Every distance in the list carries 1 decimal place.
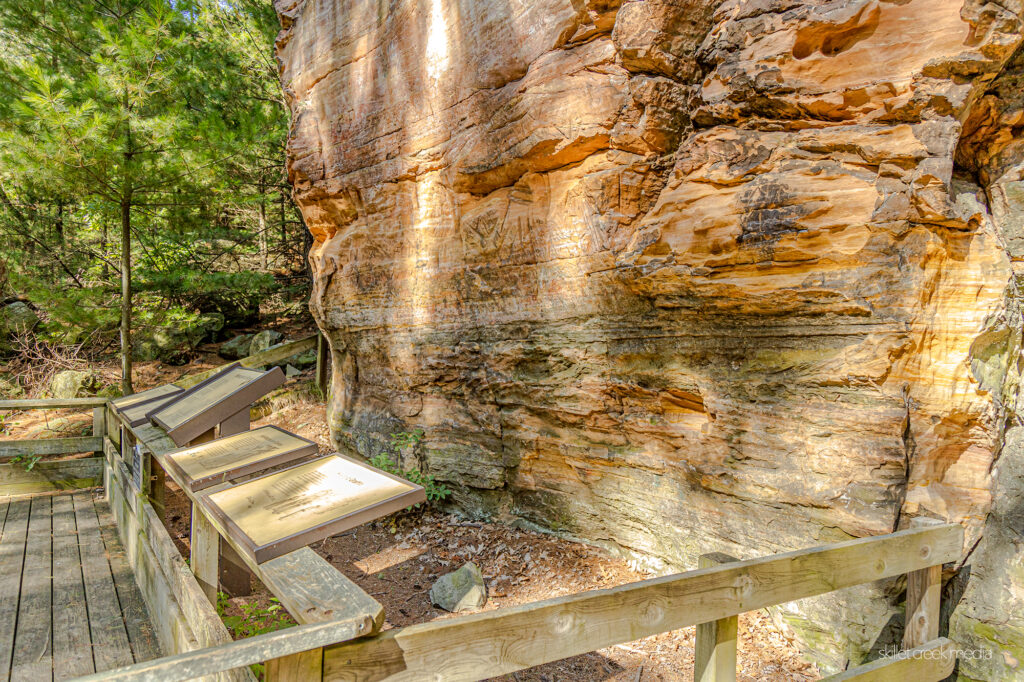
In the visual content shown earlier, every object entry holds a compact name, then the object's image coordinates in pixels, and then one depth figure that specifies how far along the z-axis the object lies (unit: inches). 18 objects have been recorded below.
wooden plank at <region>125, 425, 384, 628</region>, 72.5
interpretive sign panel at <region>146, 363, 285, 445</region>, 165.0
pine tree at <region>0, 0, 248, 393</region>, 305.7
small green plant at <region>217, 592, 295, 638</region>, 151.4
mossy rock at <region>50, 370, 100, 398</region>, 445.1
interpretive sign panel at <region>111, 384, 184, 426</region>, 212.2
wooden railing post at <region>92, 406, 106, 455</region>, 287.0
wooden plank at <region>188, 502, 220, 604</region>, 121.7
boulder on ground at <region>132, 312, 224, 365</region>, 518.9
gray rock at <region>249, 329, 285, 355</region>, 514.9
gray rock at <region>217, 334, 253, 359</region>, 540.7
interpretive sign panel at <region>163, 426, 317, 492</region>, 131.6
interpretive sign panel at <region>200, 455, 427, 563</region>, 91.0
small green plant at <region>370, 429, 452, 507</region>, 260.4
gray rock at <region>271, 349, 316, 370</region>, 502.9
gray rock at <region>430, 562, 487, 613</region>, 186.7
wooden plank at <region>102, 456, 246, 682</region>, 95.3
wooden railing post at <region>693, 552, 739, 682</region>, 96.4
